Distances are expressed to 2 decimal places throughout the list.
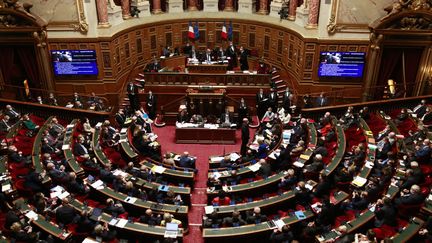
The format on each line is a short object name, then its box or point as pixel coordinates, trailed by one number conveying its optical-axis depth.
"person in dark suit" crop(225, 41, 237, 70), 20.23
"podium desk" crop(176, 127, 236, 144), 16.50
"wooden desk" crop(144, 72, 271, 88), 18.66
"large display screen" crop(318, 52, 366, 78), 17.61
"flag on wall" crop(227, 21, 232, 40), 21.52
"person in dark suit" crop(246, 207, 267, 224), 10.44
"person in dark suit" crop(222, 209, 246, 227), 10.45
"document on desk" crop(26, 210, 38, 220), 10.22
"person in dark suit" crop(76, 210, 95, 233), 10.03
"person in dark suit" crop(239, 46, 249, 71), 20.17
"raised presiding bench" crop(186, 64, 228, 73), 19.12
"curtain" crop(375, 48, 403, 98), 17.14
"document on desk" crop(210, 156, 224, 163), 13.87
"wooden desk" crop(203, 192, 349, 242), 10.09
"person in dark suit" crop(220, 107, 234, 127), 16.63
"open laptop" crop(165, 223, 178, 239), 10.01
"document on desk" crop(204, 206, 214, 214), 10.89
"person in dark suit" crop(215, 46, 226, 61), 19.97
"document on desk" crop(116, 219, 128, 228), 10.27
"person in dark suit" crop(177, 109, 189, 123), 16.94
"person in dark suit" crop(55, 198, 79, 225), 10.23
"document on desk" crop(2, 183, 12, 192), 11.09
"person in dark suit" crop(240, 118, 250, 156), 14.91
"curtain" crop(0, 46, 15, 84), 17.97
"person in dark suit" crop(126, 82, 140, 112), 18.06
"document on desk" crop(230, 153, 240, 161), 13.75
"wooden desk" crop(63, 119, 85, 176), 12.51
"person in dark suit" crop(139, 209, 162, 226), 10.54
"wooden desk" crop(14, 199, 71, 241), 9.76
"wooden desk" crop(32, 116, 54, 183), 12.22
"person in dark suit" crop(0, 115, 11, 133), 14.84
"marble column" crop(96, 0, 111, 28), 17.78
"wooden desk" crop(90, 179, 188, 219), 11.03
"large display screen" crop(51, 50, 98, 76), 18.02
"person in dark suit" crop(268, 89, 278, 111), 17.80
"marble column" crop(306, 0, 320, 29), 17.41
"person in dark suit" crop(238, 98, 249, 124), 17.51
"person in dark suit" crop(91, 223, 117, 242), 9.74
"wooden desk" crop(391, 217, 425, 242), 9.03
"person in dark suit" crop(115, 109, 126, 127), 16.25
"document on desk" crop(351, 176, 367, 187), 11.27
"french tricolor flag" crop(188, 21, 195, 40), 20.92
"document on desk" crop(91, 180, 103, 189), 11.77
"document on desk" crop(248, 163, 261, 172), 12.80
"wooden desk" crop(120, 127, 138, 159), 13.75
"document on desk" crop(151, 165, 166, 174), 12.89
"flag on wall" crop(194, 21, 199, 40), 21.39
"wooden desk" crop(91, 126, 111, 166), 13.15
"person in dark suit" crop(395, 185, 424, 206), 9.87
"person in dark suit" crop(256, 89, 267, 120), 17.84
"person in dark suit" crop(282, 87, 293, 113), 17.29
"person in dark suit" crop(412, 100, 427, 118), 14.88
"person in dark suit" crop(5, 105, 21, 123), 15.69
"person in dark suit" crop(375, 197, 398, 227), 9.68
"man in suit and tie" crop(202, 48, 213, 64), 19.63
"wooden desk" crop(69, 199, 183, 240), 10.13
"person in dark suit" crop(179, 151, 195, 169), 13.59
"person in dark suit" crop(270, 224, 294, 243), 9.69
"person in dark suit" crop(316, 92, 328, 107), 17.19
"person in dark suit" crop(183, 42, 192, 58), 21.30
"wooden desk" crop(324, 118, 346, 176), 12.15
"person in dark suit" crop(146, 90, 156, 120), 18.00
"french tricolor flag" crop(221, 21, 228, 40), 21.06
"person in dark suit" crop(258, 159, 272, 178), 12.54
